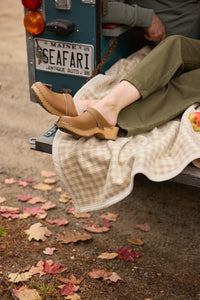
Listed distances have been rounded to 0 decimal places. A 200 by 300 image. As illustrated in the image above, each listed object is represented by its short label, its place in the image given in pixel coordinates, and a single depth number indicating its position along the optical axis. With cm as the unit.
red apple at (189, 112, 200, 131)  253
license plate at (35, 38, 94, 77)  298
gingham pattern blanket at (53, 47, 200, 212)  222
